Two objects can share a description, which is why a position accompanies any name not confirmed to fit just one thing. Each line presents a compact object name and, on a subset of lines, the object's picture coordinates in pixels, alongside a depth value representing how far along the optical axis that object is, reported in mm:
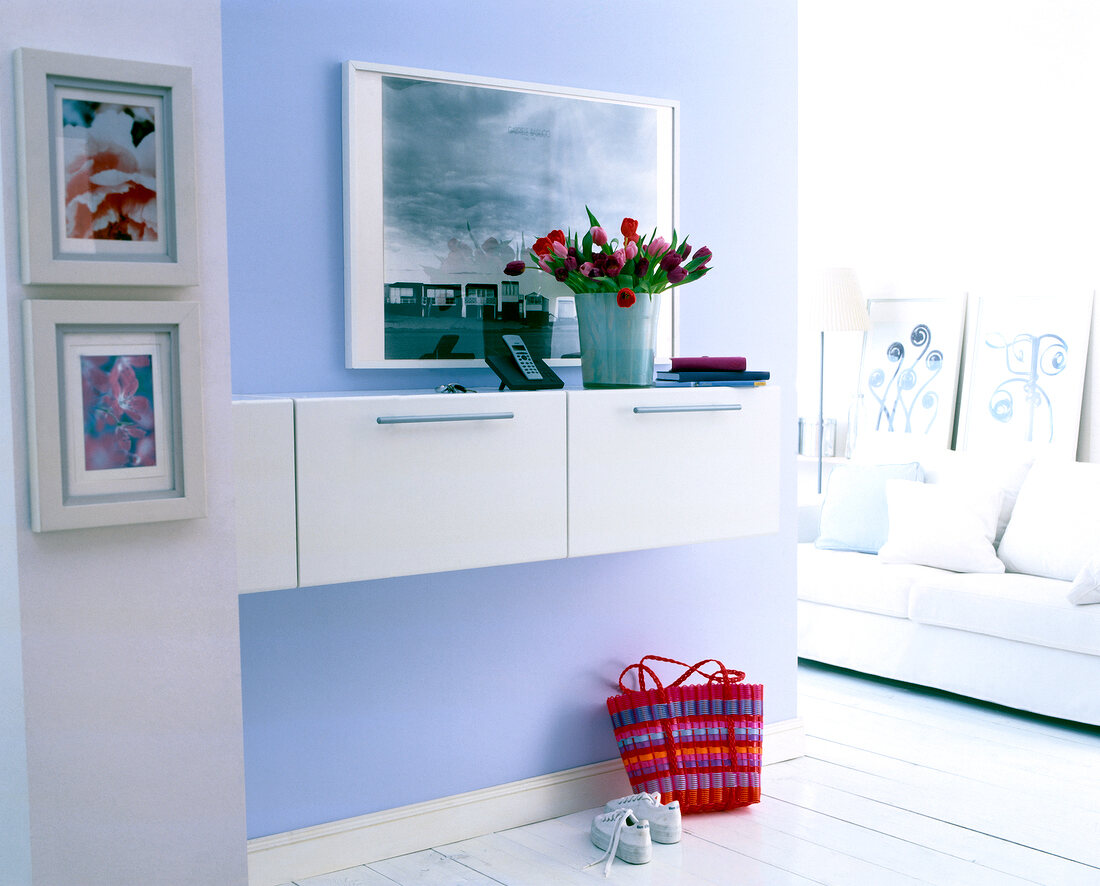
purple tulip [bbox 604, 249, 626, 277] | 2520
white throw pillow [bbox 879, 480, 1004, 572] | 3822
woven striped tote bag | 2746
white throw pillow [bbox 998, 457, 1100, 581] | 3648
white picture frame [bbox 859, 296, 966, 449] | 4590
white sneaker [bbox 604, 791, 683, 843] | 2604
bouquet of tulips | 2541
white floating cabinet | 2080
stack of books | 2625
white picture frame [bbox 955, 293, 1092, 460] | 4203
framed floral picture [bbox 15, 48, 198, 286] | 1545
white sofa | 3402
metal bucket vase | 2529
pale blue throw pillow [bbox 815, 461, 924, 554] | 4191
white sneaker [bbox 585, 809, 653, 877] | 2484
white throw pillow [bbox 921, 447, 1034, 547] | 3980
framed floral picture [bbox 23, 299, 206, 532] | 1563
